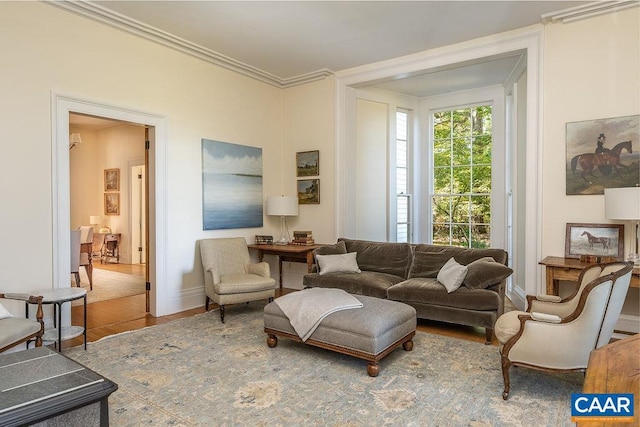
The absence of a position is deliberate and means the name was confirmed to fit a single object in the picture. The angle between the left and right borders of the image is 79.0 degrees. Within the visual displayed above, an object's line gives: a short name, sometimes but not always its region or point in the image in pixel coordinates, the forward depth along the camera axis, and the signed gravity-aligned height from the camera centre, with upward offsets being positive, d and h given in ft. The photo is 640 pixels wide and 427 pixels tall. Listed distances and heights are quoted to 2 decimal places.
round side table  10.52 -2.95
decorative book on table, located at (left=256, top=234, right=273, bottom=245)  18.44 -1.45
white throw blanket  10.52 -2.72
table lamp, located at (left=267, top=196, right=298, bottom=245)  18.43 +0.16
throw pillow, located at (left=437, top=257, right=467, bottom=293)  12.69 -2.21
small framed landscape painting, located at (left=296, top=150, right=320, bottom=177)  19.42 +2.35
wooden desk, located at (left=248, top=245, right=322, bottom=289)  16.88 -1.84
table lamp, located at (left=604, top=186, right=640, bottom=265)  10.77 +0.13
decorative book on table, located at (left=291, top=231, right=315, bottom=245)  18.47 -1.37
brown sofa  12.27 -2.58
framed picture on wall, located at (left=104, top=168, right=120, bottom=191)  28.60 +2.27
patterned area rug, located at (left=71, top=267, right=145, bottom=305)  18.23 -4.02
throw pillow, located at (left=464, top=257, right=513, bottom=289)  12.26 -2.07
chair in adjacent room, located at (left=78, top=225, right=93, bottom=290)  19.88 -2.06
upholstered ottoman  9.53 -3.18
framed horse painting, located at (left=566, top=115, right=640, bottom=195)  12.32 +1.79
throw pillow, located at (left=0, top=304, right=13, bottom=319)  9.50 -2.56
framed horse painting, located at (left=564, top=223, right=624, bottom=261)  12.42 -1.04
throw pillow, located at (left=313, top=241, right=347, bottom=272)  16.38 -1.76
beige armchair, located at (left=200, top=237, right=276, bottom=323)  14.12 -2.64
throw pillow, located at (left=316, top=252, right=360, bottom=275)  15.71 -2.22
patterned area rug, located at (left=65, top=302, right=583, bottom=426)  7.66 -4.08
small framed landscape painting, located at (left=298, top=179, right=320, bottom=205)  19.47 +0.92
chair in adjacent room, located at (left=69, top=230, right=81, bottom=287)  17.12 -1.84
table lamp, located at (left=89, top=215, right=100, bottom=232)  29.30 -0.77
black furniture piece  5.13 -2.59
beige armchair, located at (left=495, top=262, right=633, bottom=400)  7.73 -2.57
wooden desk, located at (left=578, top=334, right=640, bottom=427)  3.75 -1.71
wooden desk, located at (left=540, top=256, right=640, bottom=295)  11.74 -1.89
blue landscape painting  16.71 +1.10
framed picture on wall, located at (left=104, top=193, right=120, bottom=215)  28.86 +0.48
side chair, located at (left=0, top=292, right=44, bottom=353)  8.63 -2.75
